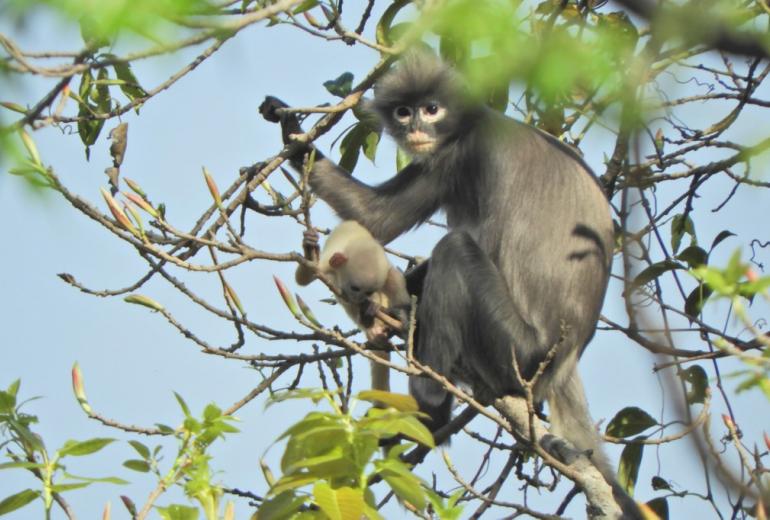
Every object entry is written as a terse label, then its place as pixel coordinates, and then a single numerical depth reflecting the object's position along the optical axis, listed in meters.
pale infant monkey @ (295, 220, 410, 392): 11.30
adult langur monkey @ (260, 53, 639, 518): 11.62
